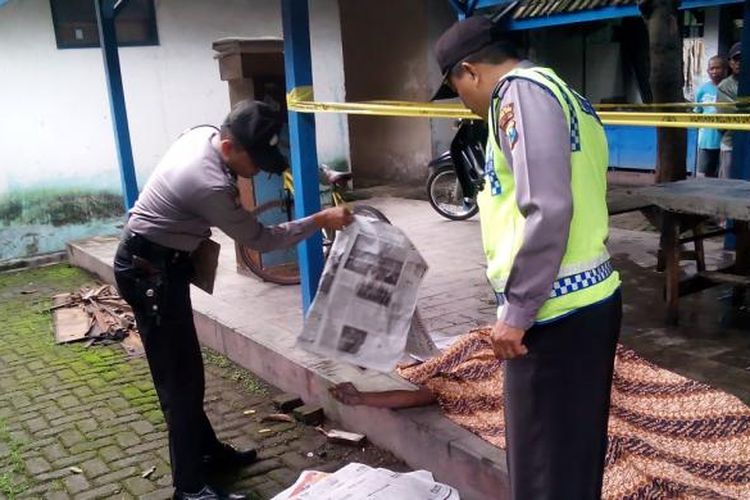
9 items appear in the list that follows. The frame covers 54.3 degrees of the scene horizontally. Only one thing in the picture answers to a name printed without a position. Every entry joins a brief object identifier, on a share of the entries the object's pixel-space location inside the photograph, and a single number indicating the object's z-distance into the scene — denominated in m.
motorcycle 7.45
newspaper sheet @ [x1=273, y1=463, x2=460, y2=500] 2.94
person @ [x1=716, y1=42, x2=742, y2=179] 7.47
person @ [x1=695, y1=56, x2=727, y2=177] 8.17
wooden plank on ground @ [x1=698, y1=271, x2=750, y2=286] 4.30
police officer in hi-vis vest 1.80
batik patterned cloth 2.69
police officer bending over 2.88
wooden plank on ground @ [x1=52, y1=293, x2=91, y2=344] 5.73
